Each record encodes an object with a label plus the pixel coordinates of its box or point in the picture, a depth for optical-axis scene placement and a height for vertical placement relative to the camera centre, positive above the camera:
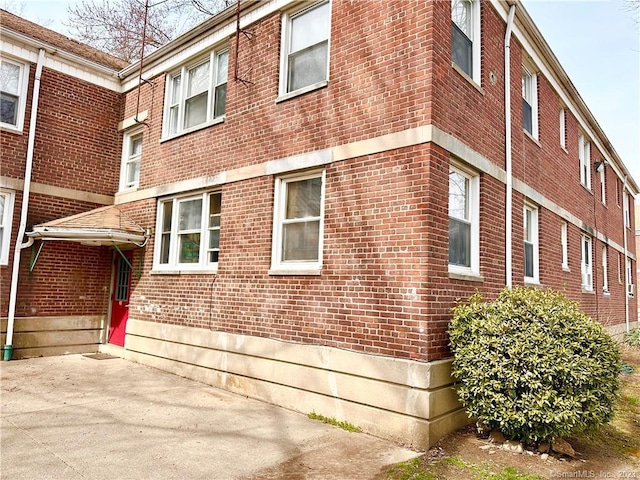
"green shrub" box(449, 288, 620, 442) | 5.03 -0.81
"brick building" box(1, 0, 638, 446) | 6.09 +1.60
